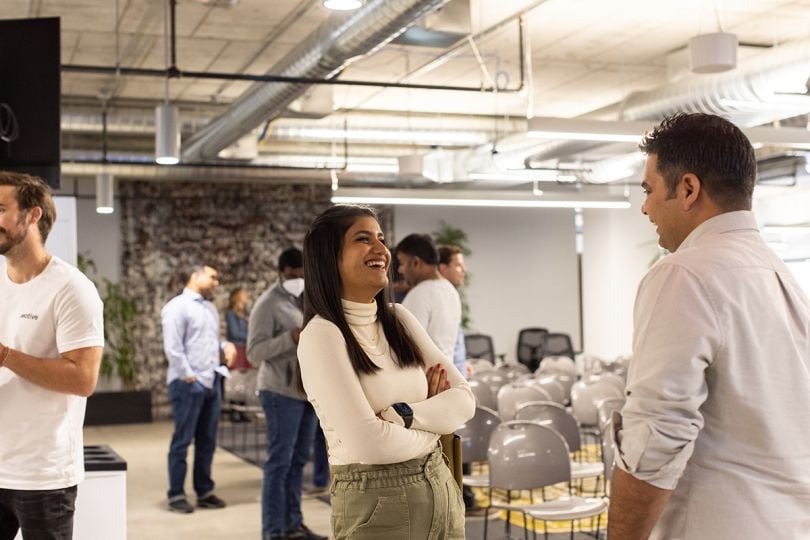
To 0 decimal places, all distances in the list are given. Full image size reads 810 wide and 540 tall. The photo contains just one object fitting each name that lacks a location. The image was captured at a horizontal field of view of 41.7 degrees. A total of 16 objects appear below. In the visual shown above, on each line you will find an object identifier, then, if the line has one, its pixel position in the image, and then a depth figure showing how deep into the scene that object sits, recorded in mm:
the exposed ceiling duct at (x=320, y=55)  6531
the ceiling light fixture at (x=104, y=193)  13188
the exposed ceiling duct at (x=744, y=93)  8062
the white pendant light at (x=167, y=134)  8227
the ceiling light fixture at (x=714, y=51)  7195
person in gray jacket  6332
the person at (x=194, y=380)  7949
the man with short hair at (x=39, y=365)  3021
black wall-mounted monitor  4109
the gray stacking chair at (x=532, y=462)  5445
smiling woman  2582
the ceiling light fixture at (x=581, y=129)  7398
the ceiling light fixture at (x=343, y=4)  5141
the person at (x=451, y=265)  7469
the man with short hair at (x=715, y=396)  1823
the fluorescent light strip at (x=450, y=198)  12250
